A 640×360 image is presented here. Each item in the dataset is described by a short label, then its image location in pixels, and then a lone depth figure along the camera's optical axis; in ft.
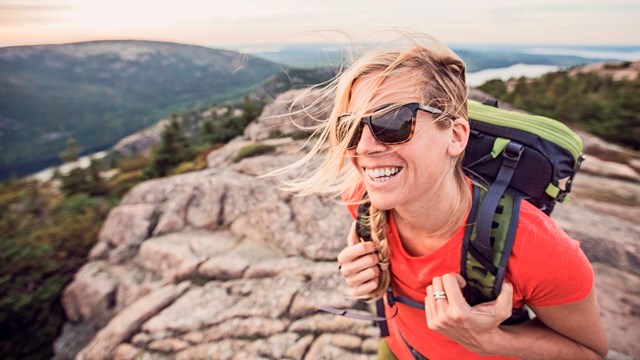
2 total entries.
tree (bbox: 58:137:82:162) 94.27
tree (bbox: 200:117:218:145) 69.80
